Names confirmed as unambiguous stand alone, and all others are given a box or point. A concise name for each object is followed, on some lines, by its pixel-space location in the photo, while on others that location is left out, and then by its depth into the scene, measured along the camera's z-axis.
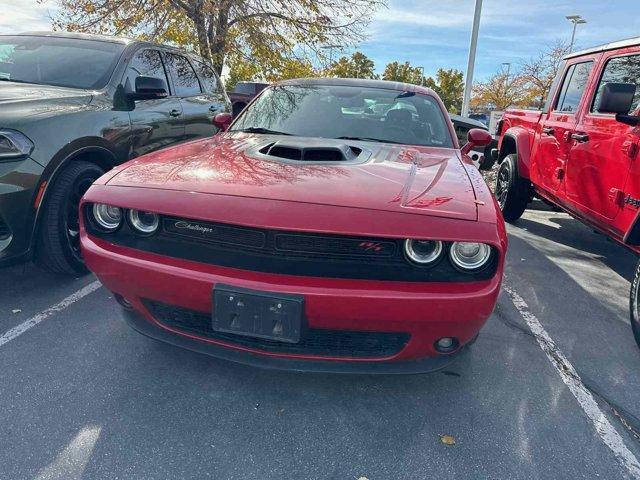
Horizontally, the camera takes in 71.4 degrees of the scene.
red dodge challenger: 1.82
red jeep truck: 3.11
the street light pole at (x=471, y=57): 10.43
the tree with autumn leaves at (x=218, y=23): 11.21
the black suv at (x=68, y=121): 2.80
